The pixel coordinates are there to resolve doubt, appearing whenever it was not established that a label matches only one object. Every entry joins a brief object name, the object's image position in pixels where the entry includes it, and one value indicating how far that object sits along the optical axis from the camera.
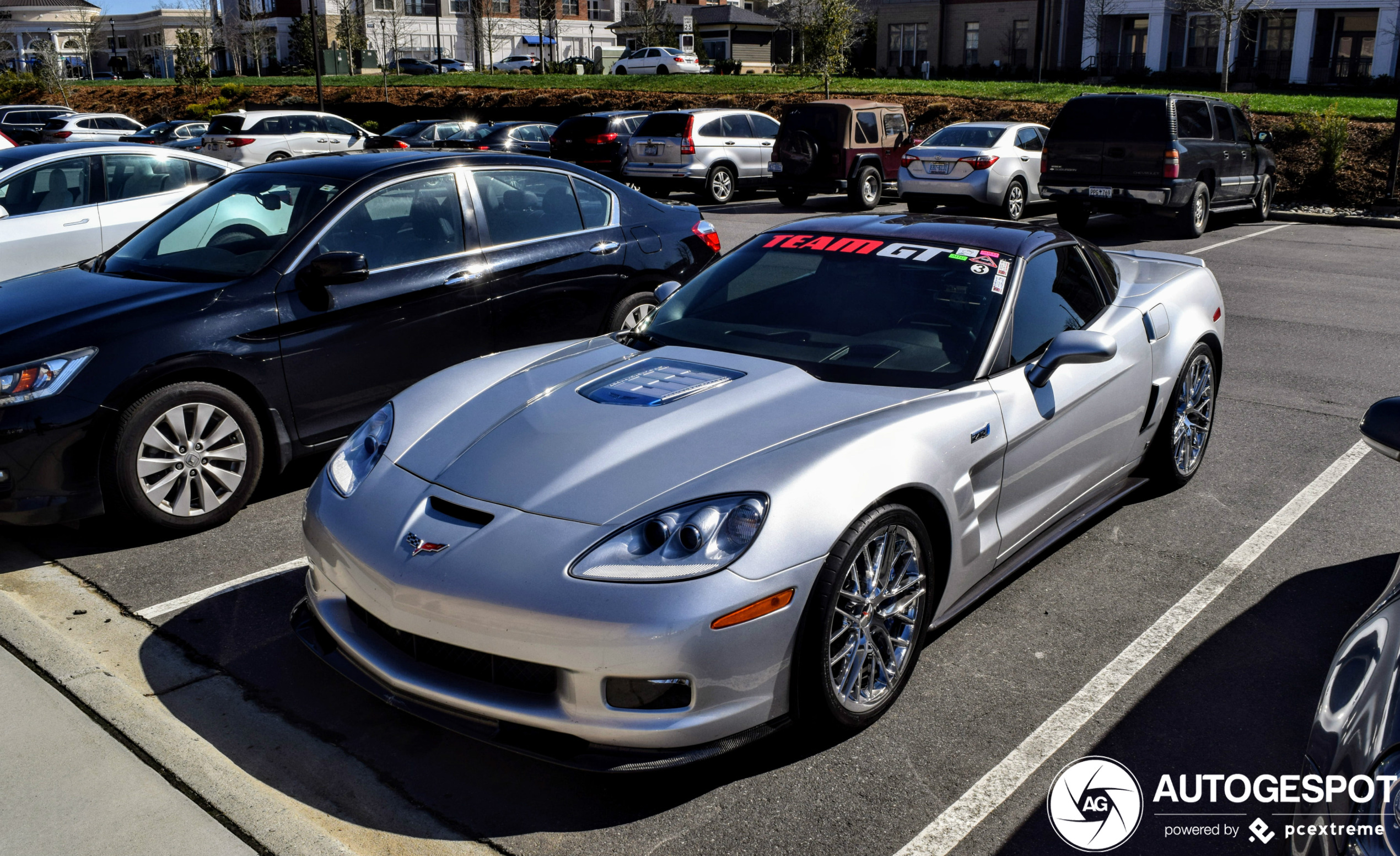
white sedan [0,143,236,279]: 8.52
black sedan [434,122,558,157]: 23.61
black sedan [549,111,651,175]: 21.72
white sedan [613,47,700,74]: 53.66
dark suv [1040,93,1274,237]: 14.79
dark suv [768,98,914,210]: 18.89
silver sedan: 16.95
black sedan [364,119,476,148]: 25.85
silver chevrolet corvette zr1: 3.02
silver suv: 19.92
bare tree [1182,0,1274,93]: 27.23
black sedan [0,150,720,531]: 4.84
